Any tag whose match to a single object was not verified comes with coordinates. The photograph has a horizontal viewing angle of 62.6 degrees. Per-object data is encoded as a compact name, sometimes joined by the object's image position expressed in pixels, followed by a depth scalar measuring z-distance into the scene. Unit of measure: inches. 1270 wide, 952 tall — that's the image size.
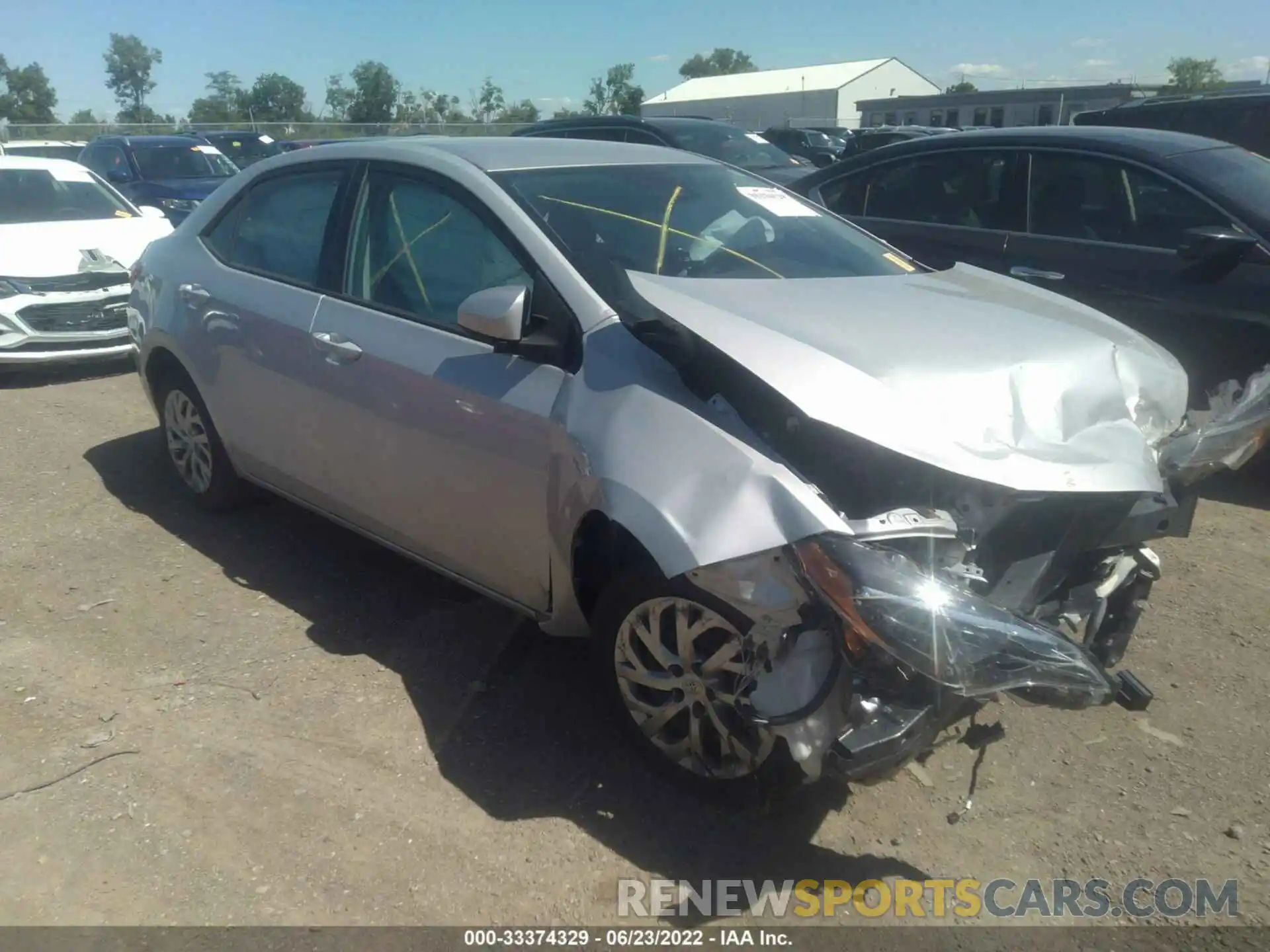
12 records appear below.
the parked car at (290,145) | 833.7
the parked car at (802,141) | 982.4
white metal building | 2684.5
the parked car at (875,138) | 840.9
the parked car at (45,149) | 626.2
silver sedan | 99.3
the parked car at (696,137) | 443.8
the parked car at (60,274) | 300.5
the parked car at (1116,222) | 202.2
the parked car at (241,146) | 834.8
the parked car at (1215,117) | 322.0
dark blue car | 523.5
